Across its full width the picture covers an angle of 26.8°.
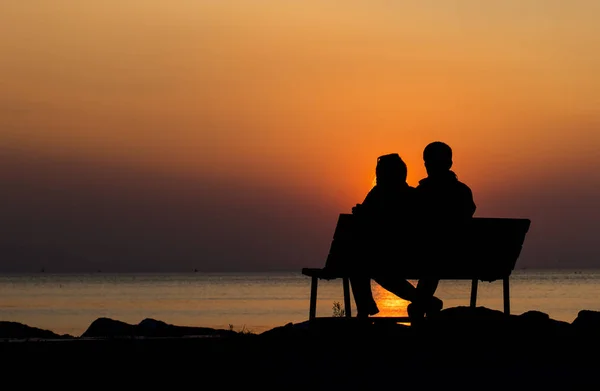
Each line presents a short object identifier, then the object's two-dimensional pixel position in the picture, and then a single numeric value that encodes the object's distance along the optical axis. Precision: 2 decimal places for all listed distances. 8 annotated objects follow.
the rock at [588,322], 10.66
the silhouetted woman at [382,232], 10.88
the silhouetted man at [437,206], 10.89
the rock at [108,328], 19.08
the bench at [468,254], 10.86
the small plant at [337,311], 16.56
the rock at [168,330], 16.81
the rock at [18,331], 18.12
